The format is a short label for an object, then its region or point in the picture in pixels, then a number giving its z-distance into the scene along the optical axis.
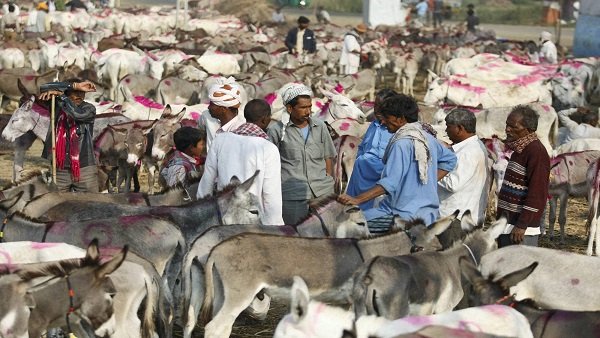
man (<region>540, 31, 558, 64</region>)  32.47
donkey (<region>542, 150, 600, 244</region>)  13.18
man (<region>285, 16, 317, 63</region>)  31.17
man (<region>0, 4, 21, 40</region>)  42.91
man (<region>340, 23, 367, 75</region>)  30.02
